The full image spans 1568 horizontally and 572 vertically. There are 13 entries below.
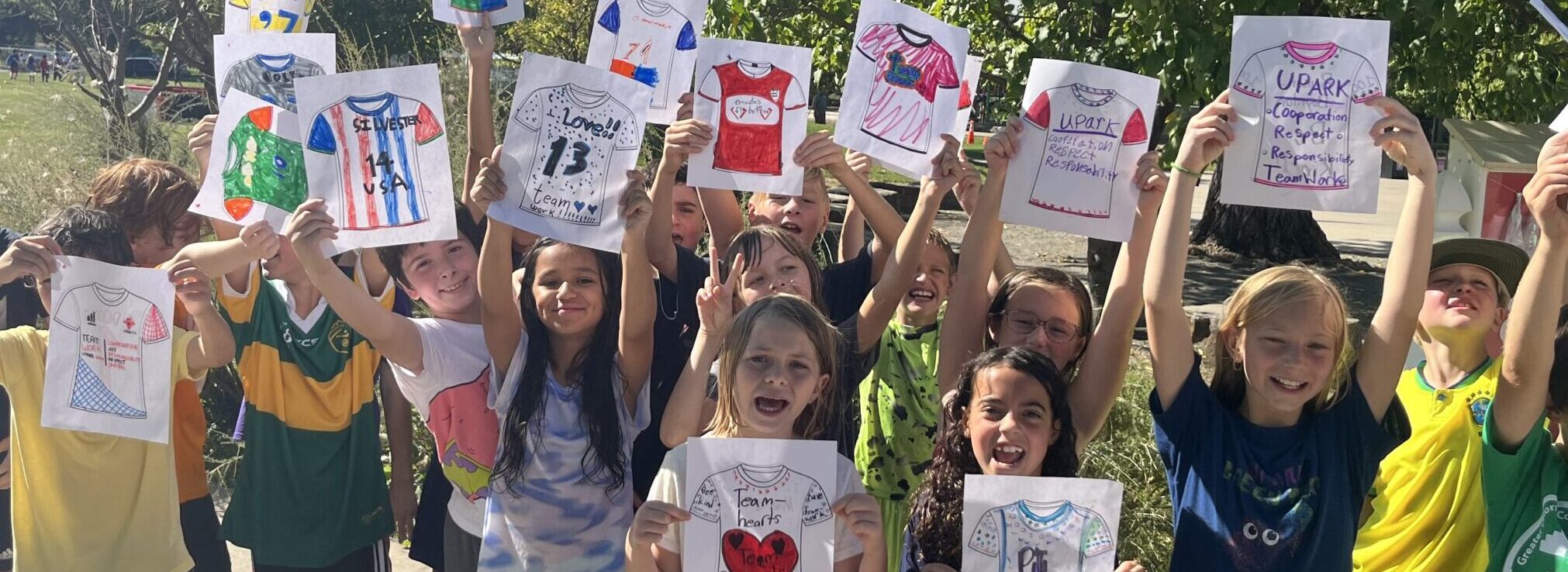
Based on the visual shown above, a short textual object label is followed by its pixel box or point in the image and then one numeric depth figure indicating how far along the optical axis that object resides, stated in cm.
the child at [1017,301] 328
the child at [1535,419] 280
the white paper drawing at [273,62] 378
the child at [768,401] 274
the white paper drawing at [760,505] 272
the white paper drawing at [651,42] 403
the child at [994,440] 288
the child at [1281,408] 277
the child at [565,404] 320
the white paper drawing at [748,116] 362
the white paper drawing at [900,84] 362
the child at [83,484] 352
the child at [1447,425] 317
